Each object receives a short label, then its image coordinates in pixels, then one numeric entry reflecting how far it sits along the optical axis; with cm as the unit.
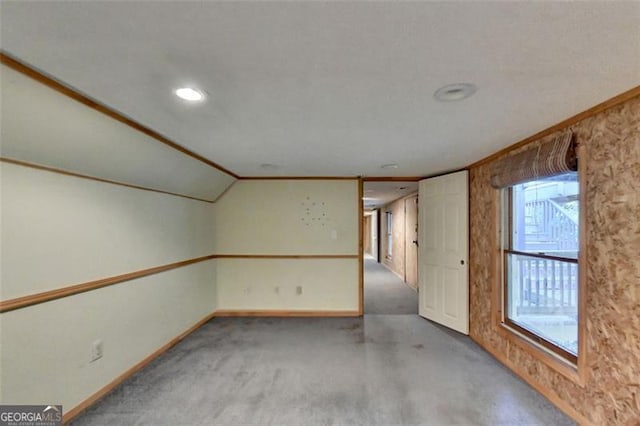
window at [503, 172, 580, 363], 202
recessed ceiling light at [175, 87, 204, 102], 147
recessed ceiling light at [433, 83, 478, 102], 142
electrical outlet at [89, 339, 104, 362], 207
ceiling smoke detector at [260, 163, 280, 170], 328
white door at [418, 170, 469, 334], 338
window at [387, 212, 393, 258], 861
